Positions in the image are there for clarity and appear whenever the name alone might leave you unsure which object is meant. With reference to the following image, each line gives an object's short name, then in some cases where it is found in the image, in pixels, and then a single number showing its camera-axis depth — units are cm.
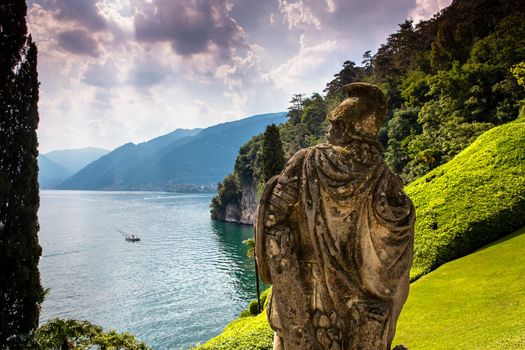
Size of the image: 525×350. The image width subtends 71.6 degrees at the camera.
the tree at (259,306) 2205
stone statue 305
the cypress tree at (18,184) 1382
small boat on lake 6119
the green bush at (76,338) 1220
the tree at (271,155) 3001
